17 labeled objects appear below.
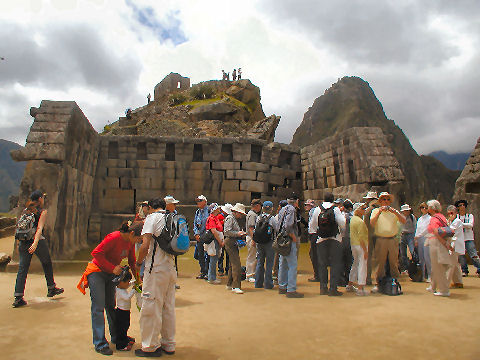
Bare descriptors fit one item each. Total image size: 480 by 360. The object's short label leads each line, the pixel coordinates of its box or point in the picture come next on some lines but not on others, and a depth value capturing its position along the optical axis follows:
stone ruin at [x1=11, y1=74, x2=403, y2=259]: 10.45
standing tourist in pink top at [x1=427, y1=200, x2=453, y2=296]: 7.16
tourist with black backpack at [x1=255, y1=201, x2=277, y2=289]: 8.01
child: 4.61
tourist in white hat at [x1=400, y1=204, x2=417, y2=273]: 9.38
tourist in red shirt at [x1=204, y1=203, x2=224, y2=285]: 8.37
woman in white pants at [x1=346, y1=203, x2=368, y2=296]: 7.46
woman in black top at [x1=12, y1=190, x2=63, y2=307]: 6.31
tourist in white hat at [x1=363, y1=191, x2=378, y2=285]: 8.04
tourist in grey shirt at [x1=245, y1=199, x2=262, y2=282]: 8.65
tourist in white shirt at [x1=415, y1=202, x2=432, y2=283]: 8.58
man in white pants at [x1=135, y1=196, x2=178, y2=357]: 4.43
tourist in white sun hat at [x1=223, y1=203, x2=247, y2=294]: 7.81
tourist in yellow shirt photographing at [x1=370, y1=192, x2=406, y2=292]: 7.44
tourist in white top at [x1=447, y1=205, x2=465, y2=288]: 7.54
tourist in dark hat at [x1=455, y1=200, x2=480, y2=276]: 9.20
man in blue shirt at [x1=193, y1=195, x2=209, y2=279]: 9.12
